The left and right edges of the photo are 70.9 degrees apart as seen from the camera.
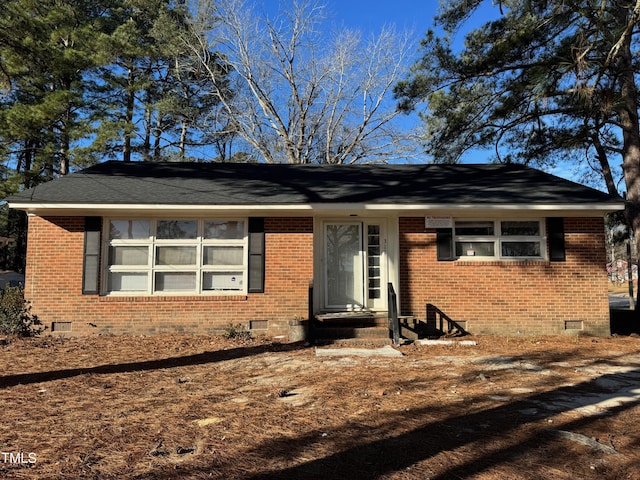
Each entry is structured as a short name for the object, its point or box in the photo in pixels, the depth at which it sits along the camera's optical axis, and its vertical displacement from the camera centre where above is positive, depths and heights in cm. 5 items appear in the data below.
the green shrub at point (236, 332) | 880 -100
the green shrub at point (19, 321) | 880 -73
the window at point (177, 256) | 938 +56
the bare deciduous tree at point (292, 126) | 2339 +827
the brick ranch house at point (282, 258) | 908 +49
